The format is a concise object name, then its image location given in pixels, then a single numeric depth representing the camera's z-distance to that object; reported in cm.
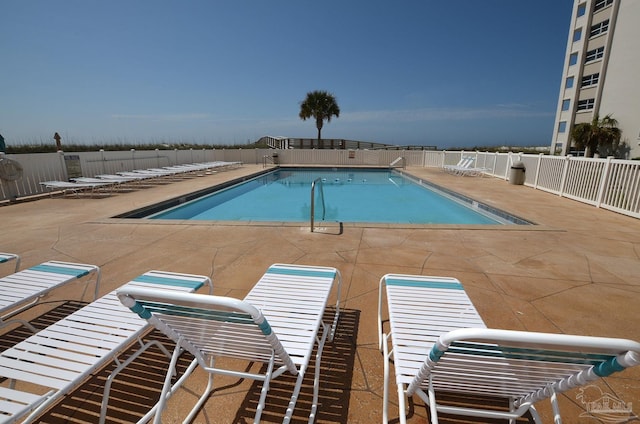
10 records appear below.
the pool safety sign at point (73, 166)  949
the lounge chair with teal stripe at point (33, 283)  224
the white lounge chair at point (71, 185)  827
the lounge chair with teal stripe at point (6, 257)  293
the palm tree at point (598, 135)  2262
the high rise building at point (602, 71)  2230
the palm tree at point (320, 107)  2800
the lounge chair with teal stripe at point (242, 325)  127
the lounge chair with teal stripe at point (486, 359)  98
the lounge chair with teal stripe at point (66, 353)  139
